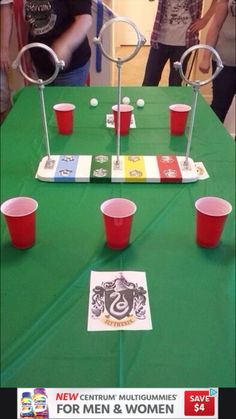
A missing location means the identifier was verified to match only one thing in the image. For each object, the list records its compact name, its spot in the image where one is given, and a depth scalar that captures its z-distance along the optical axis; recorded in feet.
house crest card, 1.66
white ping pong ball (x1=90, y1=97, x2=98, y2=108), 4.09
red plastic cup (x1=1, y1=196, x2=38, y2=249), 1.98
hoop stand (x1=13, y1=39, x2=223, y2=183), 2.72
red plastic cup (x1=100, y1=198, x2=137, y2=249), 1.99
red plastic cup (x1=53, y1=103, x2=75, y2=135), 3.36
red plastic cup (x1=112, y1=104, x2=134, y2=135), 3.30
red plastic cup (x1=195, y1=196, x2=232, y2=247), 2.01
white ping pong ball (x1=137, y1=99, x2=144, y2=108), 4.10
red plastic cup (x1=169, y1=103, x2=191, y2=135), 3.38
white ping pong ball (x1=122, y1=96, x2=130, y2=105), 4.09
